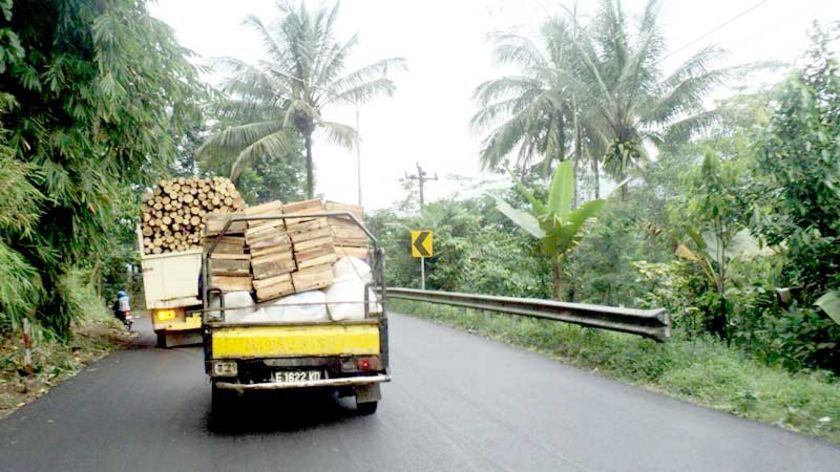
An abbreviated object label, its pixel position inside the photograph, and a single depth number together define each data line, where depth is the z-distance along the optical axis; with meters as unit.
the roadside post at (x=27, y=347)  9.41
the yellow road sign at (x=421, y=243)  20.02
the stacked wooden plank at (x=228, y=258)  7.04
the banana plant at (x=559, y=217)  12.47
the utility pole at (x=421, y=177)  32.01
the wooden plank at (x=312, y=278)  7.05
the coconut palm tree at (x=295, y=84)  24.98
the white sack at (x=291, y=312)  6.94
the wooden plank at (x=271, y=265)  7.04
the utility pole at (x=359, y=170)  27.33
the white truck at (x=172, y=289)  13.62
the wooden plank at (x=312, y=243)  7.20
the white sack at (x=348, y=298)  6.90
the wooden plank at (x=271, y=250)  7.13
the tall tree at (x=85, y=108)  7.21
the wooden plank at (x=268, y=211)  7.37
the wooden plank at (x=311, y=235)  7.26
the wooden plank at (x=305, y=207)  7.71
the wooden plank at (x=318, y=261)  7.15
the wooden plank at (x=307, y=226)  7.36
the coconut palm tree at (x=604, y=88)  23.30
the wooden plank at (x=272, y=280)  7.00
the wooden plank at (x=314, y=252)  7.19
